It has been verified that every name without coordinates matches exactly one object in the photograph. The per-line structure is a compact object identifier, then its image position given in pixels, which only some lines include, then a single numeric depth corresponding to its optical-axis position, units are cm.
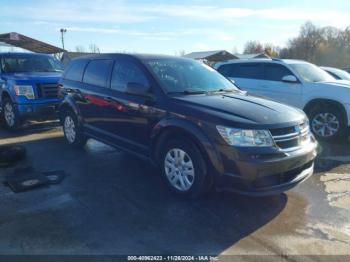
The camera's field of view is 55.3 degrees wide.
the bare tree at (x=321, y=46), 6719
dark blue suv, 371
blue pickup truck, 764
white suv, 734
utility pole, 4169
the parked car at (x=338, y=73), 1195
